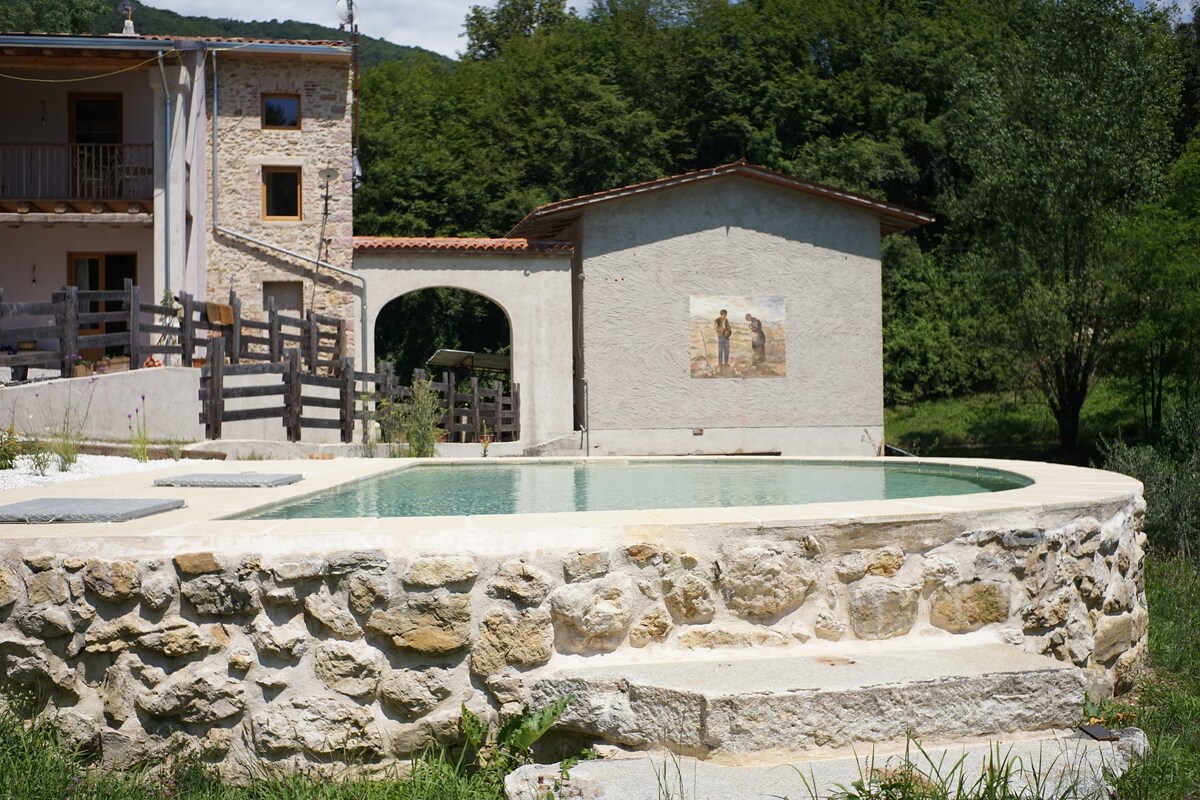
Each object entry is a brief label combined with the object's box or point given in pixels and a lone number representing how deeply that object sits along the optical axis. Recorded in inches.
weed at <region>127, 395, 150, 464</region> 379.9
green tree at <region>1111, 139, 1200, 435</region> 795.4
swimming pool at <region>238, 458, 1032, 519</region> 249.4
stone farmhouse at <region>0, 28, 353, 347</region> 786.8
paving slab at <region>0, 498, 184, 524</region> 172.7
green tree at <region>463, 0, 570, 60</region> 1827.0
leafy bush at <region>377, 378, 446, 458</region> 546.0
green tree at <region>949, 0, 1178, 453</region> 890.1
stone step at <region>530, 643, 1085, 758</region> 139.8
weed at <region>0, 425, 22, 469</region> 335.6
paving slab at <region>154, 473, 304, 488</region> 249.1
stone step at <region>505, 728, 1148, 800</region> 129.8
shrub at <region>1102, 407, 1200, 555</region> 446.3
